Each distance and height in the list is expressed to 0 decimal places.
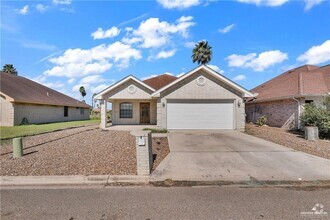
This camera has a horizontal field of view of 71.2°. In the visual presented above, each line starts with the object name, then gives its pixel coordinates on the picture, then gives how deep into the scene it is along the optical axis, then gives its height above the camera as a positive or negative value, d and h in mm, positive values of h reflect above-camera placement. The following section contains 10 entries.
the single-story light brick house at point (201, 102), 16047 +673
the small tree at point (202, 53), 36844 +9408
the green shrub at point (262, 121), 20281 -835
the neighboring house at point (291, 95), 16719 +1291
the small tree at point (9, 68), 46562 +8932
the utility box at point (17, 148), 8273 -1310
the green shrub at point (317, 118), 13272 -374
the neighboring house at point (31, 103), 19297 +843
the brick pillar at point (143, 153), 6465 -1192
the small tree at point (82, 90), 84688 +7930
